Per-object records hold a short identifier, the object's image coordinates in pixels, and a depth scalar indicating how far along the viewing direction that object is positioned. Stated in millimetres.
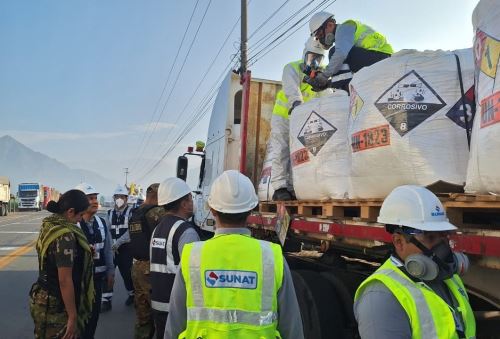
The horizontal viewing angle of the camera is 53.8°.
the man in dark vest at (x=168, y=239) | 3182
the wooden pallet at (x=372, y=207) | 2189
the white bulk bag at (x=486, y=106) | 2164
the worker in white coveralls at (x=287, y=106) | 4848
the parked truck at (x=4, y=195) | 36062
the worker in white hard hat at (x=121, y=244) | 6824
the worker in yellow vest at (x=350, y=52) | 4414
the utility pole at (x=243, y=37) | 14558
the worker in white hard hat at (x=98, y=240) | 4914
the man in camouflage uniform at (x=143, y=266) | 4504
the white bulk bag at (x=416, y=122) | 2781
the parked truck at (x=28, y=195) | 47500
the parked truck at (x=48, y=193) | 57000
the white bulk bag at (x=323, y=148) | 3691
